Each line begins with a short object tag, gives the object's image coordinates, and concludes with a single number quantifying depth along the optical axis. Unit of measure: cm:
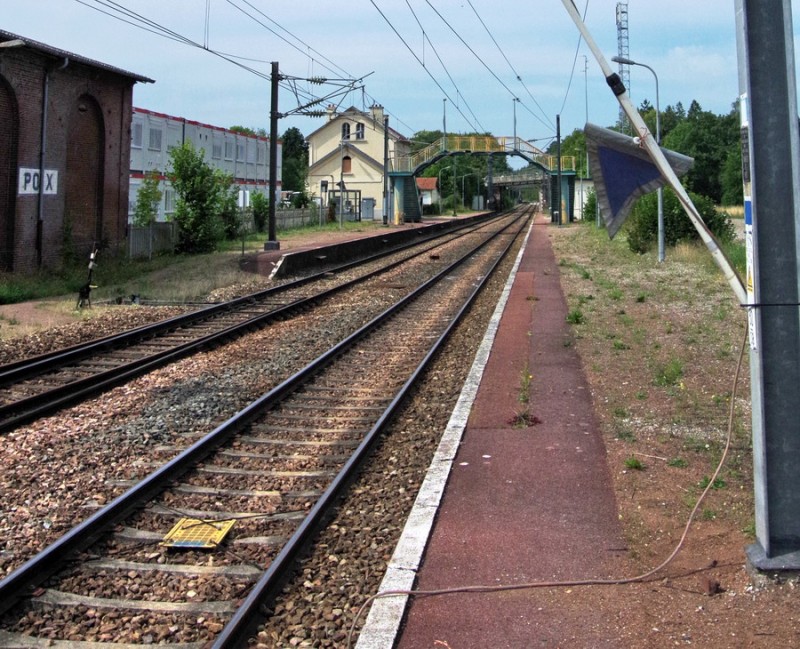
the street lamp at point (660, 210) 2429
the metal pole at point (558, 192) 6494
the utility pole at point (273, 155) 3095
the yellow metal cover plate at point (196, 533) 561
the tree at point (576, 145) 6502
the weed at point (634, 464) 686
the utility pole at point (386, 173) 5677
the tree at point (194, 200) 3055
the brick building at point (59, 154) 2242
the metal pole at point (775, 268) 468
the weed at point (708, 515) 575
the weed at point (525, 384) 948
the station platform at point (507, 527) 440
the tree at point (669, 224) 2927
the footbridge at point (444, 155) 6675
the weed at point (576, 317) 1509
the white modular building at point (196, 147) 4581
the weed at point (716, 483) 638
